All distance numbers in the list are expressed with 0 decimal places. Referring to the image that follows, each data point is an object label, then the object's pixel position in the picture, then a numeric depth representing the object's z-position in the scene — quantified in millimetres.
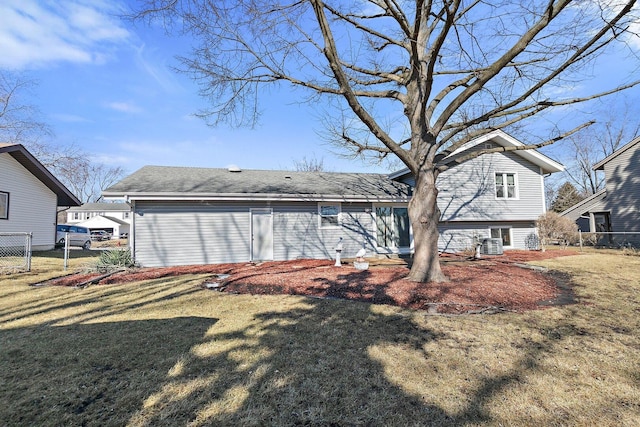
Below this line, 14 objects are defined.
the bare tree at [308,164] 37344
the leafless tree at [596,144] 32406
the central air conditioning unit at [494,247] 13609
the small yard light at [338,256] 9828
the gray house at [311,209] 11172
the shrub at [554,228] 15188
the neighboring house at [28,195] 14242
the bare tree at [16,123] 21828
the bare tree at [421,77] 5777
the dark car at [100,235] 38812
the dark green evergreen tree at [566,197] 33656
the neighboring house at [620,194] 18062
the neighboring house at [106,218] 44447
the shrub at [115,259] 9827
